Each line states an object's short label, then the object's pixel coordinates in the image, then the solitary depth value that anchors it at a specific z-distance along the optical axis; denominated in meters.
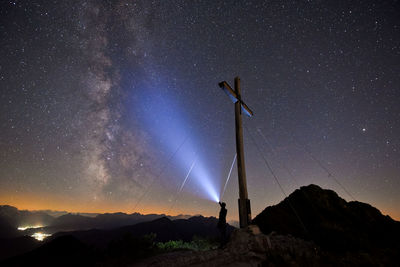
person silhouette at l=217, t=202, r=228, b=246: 8.10
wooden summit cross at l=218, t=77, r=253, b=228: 7.16
